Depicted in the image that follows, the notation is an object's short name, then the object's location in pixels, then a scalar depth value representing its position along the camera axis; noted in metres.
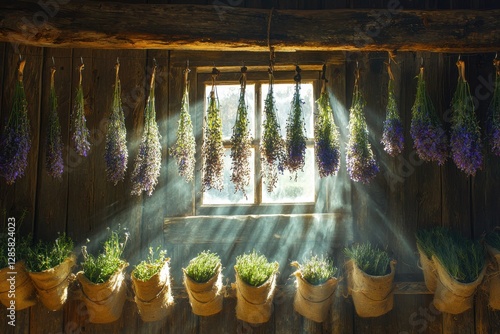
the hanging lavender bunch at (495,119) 2.86
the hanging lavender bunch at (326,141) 2.93
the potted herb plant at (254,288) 2.87
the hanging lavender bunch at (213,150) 2.94
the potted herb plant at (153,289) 2.90
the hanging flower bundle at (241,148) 2.93
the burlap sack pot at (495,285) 2.91
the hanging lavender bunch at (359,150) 2.95
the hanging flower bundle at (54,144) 2.97
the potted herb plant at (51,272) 2.92
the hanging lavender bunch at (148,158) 2.97
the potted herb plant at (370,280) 2.88
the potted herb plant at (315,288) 2.88
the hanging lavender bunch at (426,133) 2.89
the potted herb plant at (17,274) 2.92
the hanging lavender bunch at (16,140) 2.91
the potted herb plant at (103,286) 2.91
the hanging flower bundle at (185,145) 2.98
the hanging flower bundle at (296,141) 2.91
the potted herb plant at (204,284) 2.90
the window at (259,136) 3.37
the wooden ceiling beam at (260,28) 2.89
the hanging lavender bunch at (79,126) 2.99
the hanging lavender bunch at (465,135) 2.85
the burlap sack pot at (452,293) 2.79
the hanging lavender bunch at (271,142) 2.93
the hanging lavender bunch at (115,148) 2.98
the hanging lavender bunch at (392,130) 2.94
